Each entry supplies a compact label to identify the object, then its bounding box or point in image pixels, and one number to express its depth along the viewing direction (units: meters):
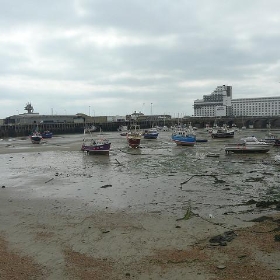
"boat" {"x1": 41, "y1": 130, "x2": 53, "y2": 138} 93.87
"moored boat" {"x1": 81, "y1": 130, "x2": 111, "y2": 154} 45.47
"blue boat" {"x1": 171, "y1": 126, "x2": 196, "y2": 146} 56.59
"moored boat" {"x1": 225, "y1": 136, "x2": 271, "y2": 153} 43.12
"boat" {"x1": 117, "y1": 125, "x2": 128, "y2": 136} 136.07
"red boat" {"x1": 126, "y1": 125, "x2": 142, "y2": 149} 55.19
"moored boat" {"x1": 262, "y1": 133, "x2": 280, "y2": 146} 53.38
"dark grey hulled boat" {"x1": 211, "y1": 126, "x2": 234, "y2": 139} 78.79
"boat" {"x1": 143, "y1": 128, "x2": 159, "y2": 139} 82.19
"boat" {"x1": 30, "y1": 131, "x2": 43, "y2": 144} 72.31
